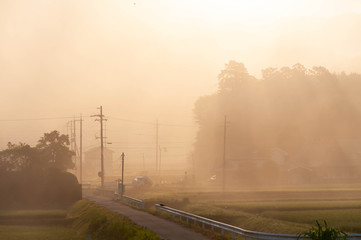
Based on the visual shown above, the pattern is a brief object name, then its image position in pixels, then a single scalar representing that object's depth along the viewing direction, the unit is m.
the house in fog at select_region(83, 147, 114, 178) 174.38
